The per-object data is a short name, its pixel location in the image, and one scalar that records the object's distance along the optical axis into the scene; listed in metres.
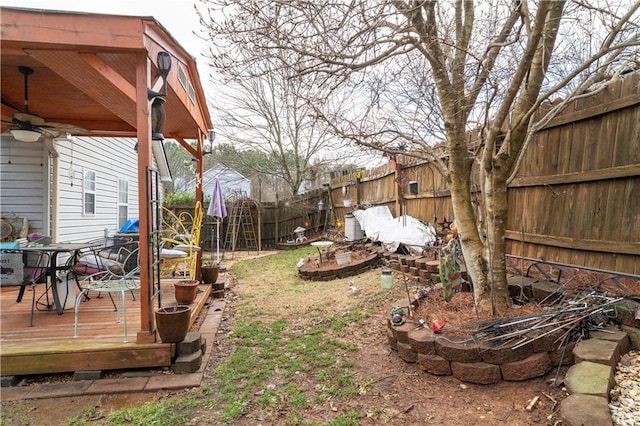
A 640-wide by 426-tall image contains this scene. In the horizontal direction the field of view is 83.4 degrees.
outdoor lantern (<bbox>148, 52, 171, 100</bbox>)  3.38
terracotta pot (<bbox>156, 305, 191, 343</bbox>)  3.05
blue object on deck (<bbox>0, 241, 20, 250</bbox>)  4.07
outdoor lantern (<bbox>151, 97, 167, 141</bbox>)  3.41
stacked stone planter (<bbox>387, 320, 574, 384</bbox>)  2.55
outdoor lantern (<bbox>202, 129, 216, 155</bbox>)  7.79
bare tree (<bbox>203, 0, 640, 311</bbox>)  2.90
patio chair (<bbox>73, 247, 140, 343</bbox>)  3.35
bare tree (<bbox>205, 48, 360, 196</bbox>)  15.19
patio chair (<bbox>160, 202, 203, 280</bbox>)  5.45
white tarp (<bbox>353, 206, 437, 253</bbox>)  6.02
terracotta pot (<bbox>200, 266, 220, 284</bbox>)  5.82
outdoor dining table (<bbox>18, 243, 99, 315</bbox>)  3.83
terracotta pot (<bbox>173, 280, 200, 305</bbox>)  4.29
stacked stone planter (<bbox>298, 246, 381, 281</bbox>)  6.67
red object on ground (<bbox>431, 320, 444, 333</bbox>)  2.98
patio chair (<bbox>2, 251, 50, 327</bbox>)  3.86
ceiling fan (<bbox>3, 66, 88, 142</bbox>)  4.98
